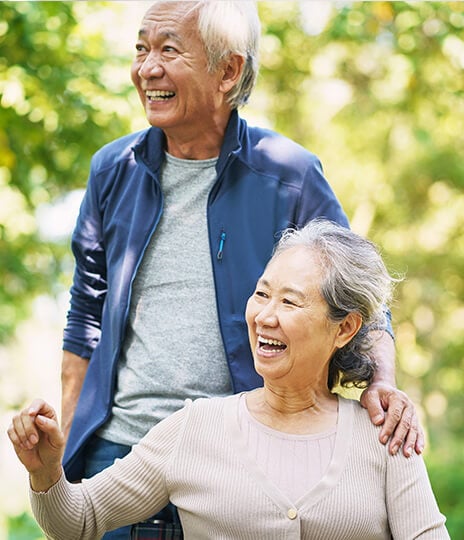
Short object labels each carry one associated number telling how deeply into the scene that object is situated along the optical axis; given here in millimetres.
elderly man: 2545
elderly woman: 2189
